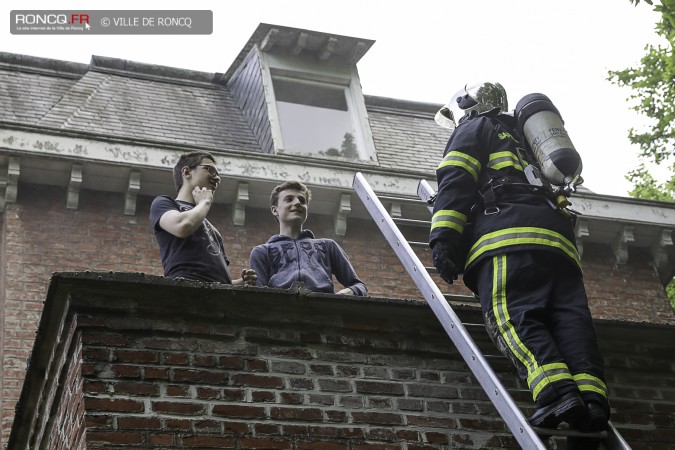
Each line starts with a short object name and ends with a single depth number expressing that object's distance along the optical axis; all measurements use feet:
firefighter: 16.10
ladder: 15.48
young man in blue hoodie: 20.66
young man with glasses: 19.42
